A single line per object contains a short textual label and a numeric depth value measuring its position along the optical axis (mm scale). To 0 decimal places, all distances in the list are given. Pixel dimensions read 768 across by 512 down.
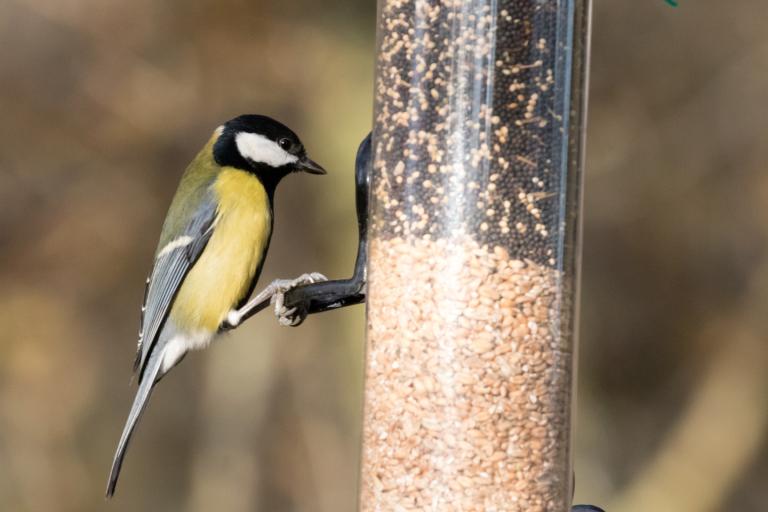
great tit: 7898
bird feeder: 4824
